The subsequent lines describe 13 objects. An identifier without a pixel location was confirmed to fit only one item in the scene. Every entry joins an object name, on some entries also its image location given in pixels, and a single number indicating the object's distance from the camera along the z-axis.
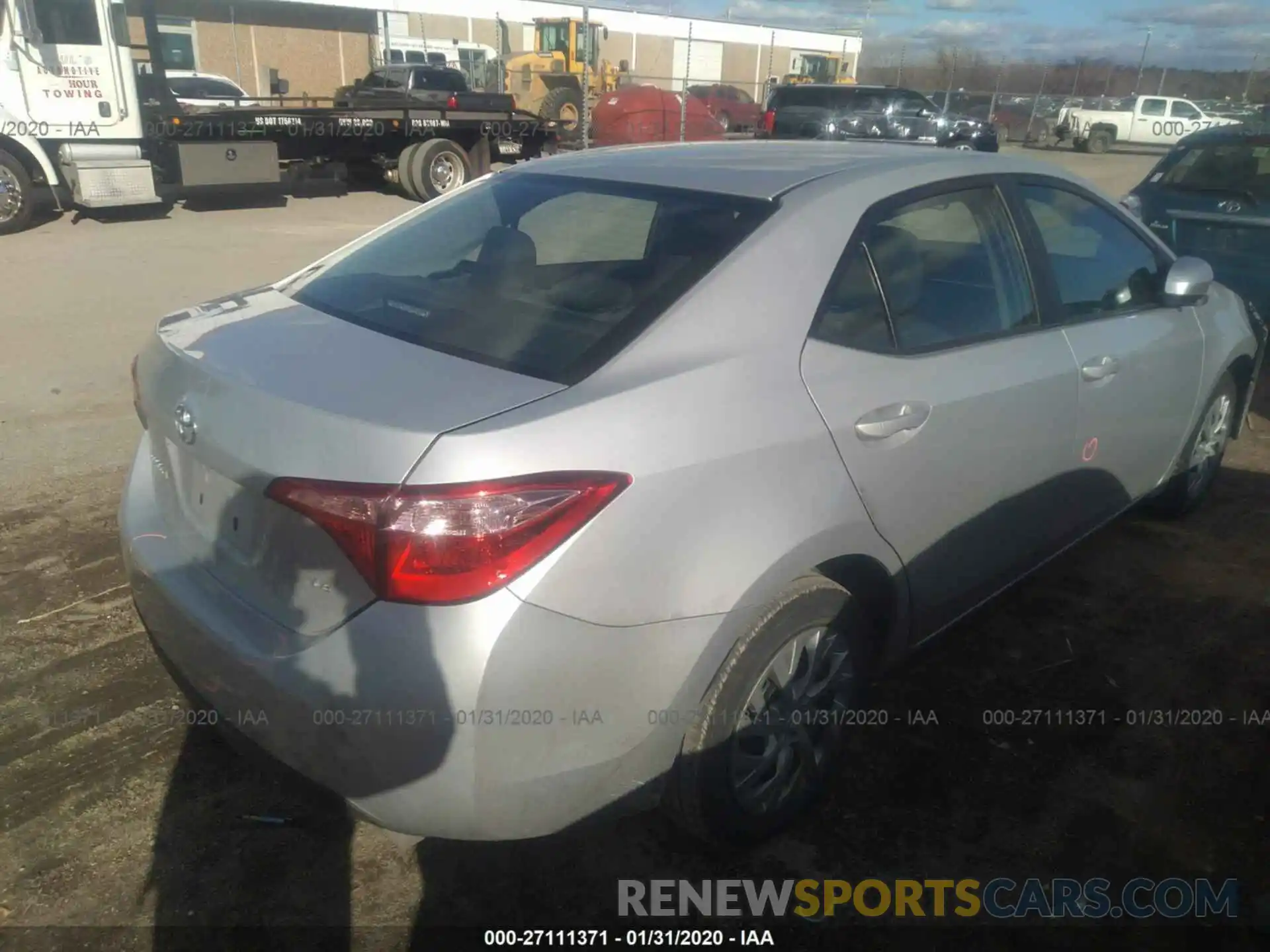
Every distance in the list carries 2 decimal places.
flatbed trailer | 13.24
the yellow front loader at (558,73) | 26.66
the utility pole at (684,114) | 21.02
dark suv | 20.84
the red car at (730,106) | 30.88
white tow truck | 11.62
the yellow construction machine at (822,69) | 46.12
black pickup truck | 15.62
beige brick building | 33.00
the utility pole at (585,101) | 19.66
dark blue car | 7.16
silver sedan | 1.89
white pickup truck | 31.53
